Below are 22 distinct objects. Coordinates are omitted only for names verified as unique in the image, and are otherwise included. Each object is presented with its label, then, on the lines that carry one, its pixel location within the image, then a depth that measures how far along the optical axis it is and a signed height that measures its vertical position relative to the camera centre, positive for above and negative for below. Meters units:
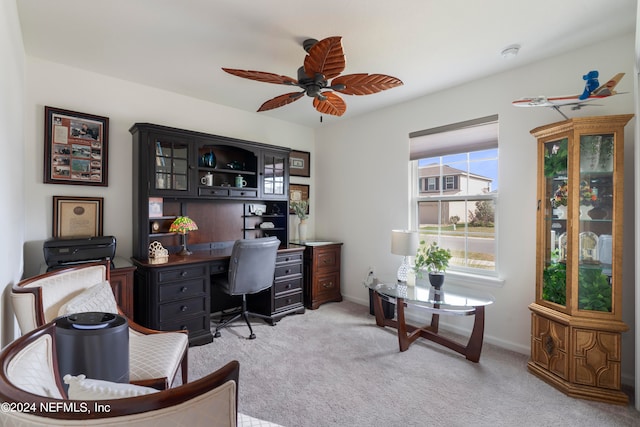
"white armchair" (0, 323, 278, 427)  0.62 -0.42
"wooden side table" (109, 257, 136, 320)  2.49 -0.62
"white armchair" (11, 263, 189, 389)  1.48 -0.52
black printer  2.33 -0.32
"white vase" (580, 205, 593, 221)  2.24 +0.01
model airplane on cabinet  1.95 +0.82
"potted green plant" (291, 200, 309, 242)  4.38 -0.08
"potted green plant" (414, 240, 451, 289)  2.80 -0.48
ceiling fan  1.76 +0.92
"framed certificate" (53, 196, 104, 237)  2.72 -0.05
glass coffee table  2.55 -0.80
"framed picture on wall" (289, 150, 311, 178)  4.59 +0.75
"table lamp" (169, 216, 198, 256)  3.12 -0.17
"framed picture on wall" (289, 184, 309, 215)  4.56 +0.29
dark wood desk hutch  2.83 -0.05
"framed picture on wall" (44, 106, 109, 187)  2.70 +0.59
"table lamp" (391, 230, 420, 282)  3.15 -0.35
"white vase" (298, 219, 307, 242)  4.37 -0.27
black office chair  2.98 -0.59
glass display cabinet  2.11 -0.36
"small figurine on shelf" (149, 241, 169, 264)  2.93 -0.42
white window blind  3.02 +0.81
